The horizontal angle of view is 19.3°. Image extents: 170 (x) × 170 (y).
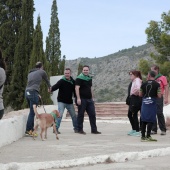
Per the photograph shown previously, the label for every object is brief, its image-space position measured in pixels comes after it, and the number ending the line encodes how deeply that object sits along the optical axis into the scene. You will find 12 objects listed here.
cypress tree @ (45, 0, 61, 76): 47.40
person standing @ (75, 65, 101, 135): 11.79
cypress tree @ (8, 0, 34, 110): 32.63
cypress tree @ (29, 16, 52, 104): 27.21
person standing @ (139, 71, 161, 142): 10.19
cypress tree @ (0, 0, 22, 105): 34.15
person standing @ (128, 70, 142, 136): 11.55
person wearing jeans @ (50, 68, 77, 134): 11.93
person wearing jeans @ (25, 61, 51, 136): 10.67
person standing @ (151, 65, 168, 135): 11.74
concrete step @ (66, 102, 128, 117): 23.63
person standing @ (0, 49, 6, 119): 7.57
